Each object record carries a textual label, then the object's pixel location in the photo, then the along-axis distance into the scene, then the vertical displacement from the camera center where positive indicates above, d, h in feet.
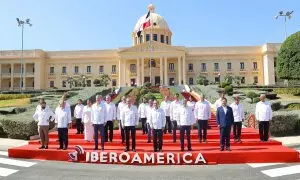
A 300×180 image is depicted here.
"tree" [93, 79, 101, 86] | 213.77 +17.13
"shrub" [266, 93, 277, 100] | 108.78 +3.05
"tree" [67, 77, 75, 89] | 224.74 +18.98
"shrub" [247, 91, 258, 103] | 96.92 +3.16
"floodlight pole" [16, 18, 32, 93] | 156.66 +42.32
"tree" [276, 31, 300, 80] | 115.16 +16.94
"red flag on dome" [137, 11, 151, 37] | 156.52 +40.39
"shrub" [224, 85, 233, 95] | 119.40 +6.28
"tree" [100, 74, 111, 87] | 220.99 +19.53
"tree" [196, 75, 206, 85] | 196.62 +17.25
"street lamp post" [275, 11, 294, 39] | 158.92 +44.94
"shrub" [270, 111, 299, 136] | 49.75 -2.87
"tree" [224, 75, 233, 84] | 213.87 +18.75
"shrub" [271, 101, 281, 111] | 72.02 -0.03
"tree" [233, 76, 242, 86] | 219.28 +18.20
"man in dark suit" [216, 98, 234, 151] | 35.70 -1.74
